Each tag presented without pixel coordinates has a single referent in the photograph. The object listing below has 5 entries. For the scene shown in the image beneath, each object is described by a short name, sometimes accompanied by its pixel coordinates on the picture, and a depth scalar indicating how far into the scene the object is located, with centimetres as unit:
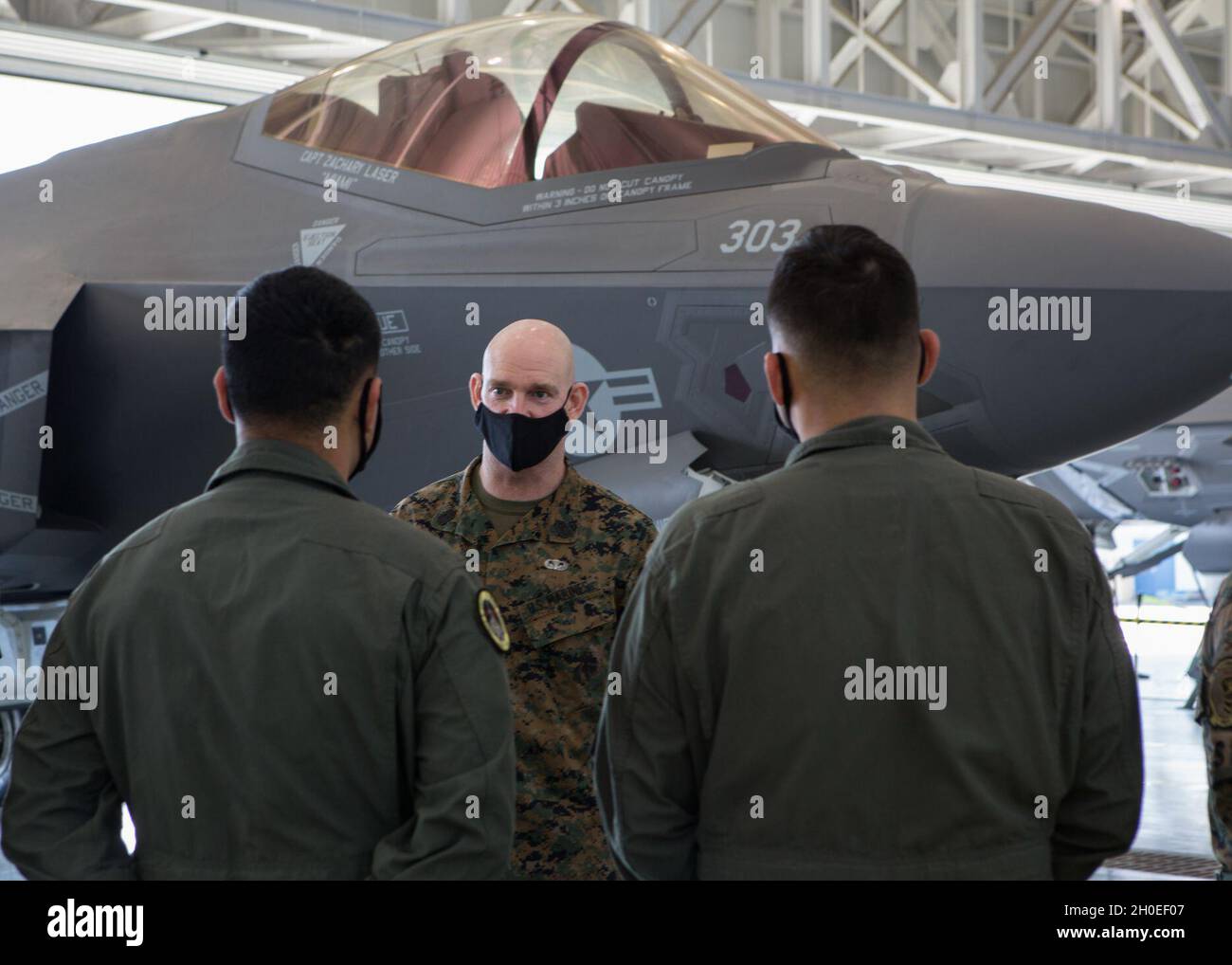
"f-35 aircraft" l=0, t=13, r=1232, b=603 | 372
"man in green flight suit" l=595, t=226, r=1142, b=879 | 181
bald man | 281
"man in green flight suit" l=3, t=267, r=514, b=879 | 185
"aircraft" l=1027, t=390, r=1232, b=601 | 1280
